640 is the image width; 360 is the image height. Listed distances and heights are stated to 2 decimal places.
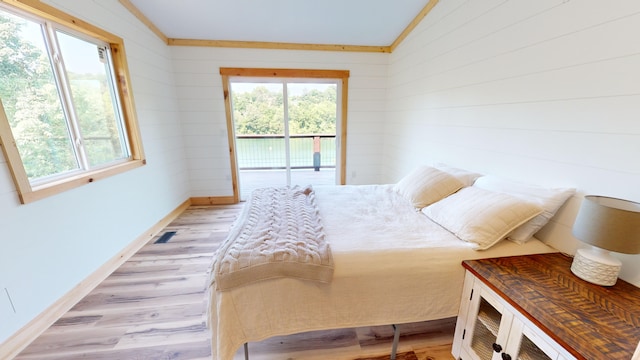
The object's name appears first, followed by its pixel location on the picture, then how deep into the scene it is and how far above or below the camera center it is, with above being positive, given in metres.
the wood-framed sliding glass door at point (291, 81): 3.59 +0.58
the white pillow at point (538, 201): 1.41 -0.47
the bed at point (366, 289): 1.22 -0.85
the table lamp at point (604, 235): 0.99 -0.48
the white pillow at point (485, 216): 1.41 -0.57
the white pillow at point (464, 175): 2.05 -0.46
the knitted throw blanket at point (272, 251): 1.19 -0.66
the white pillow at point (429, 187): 1.99 -0.54
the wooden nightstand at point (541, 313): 0.88 -0.75
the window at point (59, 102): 1.58 +0.16
